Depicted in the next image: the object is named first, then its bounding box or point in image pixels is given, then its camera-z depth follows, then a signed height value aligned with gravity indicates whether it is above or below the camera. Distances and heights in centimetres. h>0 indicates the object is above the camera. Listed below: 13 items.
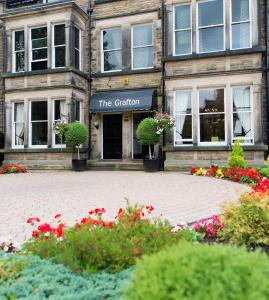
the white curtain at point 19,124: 1758 +163
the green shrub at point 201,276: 170 -63
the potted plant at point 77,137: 1516 +81
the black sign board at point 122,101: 1574 +257
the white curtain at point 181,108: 1535 +213
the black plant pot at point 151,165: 1476 -42
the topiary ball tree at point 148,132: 1453 +98
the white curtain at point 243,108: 1442 +198
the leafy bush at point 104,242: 312 -85
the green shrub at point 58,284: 264 -105
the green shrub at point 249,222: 404 -82
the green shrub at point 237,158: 1239 -13
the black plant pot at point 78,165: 1564 -44
